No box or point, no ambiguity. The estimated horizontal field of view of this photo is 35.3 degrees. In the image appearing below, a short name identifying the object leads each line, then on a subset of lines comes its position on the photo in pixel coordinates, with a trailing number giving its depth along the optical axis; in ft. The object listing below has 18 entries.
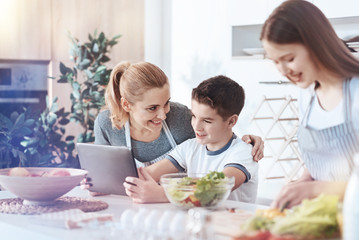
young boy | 7.99
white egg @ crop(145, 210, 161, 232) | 5.01
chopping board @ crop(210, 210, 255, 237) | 5.12
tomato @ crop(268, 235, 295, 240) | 4.29
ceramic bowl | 6.58
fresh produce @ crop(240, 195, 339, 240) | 4.54
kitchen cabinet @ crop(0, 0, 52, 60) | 16.39
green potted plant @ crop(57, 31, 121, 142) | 15.51
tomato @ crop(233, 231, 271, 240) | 4.34
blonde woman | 8.89
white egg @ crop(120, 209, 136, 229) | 5.30
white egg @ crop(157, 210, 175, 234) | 4.89
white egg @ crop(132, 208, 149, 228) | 5.15
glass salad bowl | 6.21
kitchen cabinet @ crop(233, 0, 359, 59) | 15.96
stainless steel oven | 16.20
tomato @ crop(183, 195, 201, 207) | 6.31
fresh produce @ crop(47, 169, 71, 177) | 6.90
